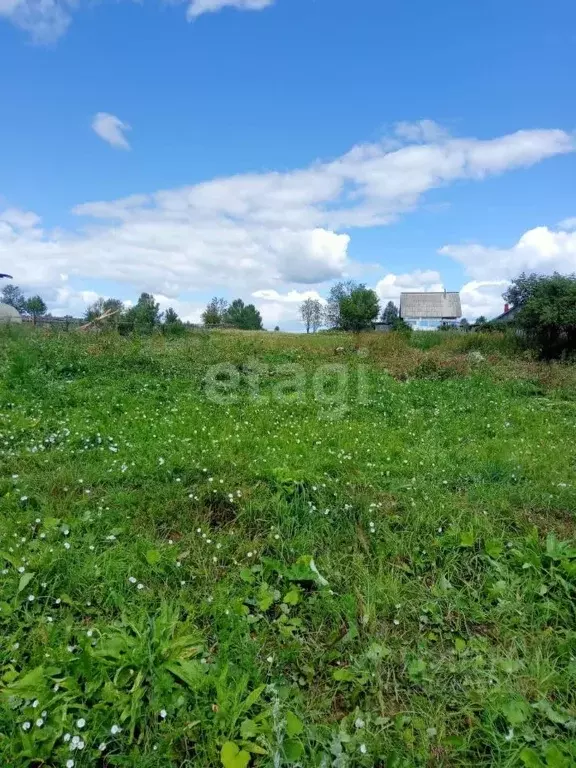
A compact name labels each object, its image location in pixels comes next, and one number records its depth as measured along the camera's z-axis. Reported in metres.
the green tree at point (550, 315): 13.51
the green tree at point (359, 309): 53.97
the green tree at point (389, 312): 68.81
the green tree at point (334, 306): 64.50
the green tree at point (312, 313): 73.75
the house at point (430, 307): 52.38
